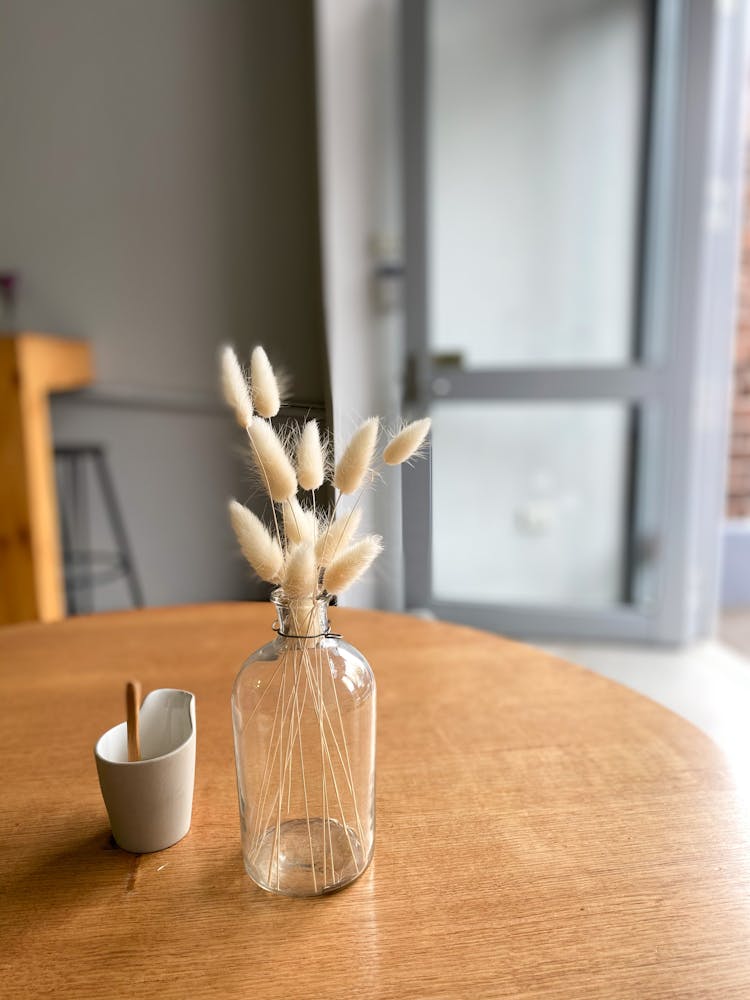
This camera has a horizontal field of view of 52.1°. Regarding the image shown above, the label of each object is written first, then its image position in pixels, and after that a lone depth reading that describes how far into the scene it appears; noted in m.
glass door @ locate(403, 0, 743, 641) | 2.27
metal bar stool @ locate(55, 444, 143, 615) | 2.64
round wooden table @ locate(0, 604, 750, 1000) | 0.46
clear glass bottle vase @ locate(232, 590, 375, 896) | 0.52
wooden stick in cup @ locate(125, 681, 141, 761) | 0.56
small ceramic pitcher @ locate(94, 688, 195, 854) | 0.55
